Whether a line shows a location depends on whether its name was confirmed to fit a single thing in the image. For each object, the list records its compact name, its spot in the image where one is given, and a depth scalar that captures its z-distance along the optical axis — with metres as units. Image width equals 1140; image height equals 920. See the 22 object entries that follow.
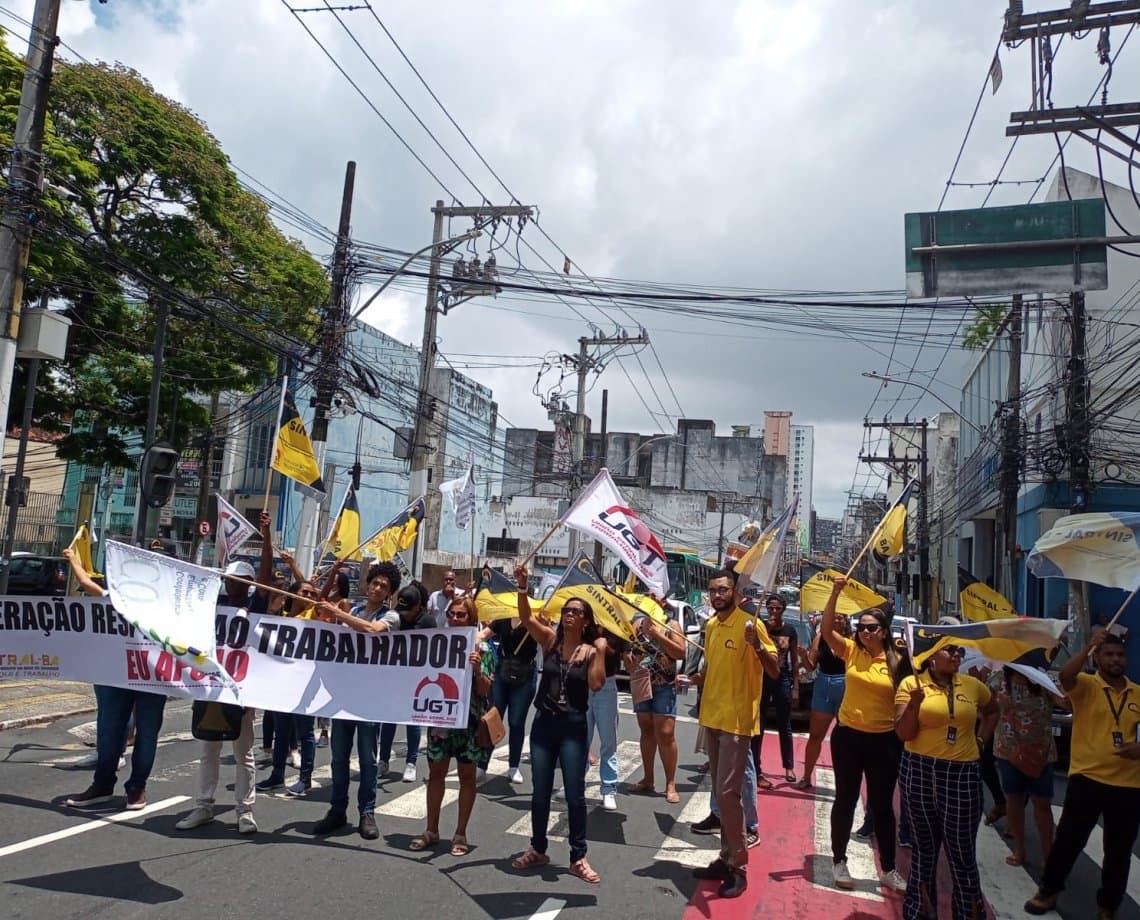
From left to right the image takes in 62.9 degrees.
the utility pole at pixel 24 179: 10.70
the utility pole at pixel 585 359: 31.27
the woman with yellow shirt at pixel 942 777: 5.14
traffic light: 11.99
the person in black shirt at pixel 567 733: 5.88
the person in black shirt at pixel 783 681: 8.80
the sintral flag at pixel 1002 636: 5.57
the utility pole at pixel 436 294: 18.94
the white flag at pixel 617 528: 7.92
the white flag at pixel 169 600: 5.54
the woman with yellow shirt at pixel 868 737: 5.97
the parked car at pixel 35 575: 25.06
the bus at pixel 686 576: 31.77
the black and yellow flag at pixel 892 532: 7.58
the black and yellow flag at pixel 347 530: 11.32
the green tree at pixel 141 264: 18.36
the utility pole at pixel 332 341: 16.55
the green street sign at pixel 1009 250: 9.09
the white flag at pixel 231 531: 10.57
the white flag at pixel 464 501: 15.46
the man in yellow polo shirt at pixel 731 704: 5.84
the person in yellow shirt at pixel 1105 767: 5.45
